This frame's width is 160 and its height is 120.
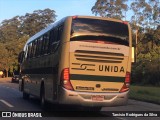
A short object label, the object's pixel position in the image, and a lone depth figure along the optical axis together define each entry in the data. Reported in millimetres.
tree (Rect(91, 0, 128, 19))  72625
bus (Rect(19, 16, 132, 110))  13398
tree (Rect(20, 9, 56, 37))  129125
